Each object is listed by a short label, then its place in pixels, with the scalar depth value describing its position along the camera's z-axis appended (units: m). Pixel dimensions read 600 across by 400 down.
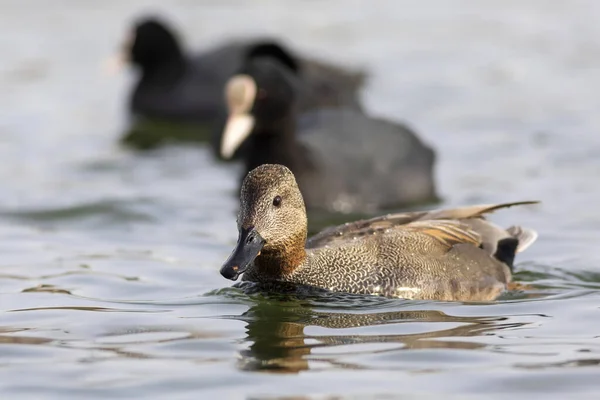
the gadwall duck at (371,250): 7.70
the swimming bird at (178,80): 17.00
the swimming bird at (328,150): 12.66
